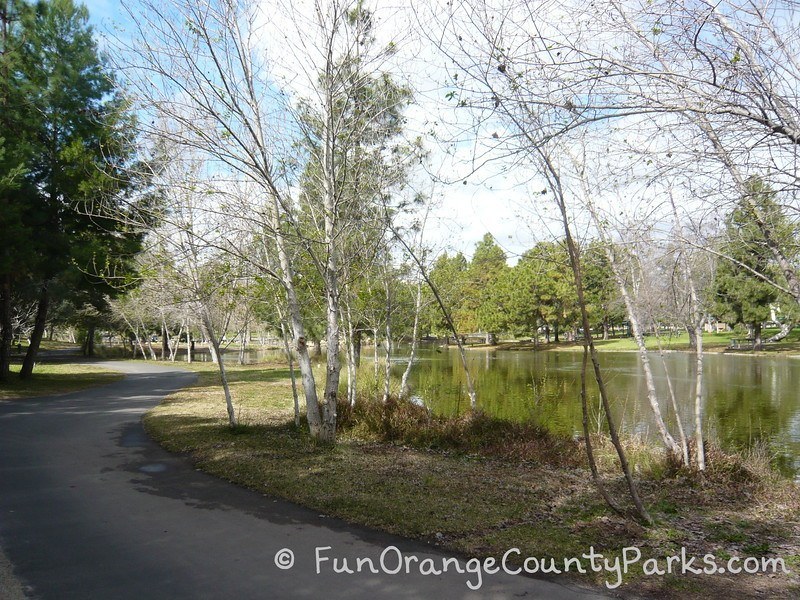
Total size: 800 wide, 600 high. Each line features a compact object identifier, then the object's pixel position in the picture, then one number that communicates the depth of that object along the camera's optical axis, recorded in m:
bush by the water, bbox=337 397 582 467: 9.38
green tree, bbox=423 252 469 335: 14.78
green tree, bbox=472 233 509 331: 50.12
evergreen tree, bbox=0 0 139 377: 17.31
